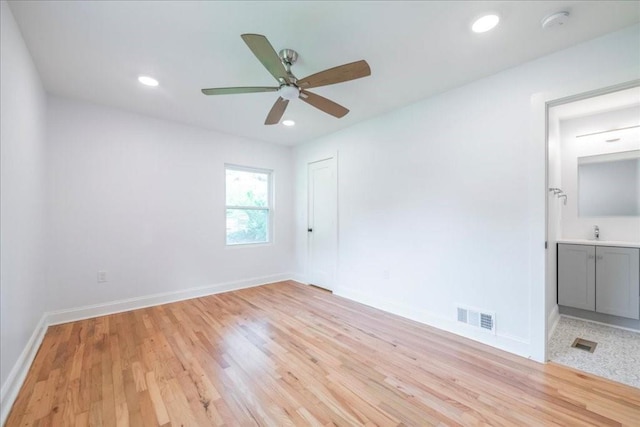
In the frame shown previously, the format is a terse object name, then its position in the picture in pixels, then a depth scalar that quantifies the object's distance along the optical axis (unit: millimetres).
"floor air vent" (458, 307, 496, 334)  2352
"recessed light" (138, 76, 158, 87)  2463
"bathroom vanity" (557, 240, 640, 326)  2652
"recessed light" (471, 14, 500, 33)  1693
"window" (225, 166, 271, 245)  4262
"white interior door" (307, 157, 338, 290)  4051
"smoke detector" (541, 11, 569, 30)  1644
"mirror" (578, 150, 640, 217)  2982
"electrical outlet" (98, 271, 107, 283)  3076
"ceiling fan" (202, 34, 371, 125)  1580
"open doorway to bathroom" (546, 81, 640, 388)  2625
